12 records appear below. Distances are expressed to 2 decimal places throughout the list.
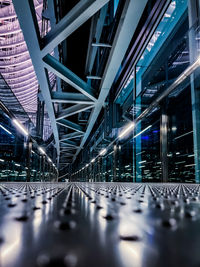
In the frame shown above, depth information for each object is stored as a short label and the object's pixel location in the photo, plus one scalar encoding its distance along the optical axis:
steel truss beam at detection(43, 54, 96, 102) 6.20
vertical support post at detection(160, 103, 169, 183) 5.47
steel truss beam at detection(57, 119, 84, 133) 13.00
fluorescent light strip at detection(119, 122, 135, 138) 6.67
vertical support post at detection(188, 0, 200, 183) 4.50
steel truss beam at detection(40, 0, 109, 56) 4.20
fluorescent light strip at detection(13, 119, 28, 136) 7.38
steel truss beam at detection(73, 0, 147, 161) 4.05
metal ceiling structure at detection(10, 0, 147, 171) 4.18
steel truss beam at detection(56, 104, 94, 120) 10.05
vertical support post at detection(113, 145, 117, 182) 10.95
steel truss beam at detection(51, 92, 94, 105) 8.98
